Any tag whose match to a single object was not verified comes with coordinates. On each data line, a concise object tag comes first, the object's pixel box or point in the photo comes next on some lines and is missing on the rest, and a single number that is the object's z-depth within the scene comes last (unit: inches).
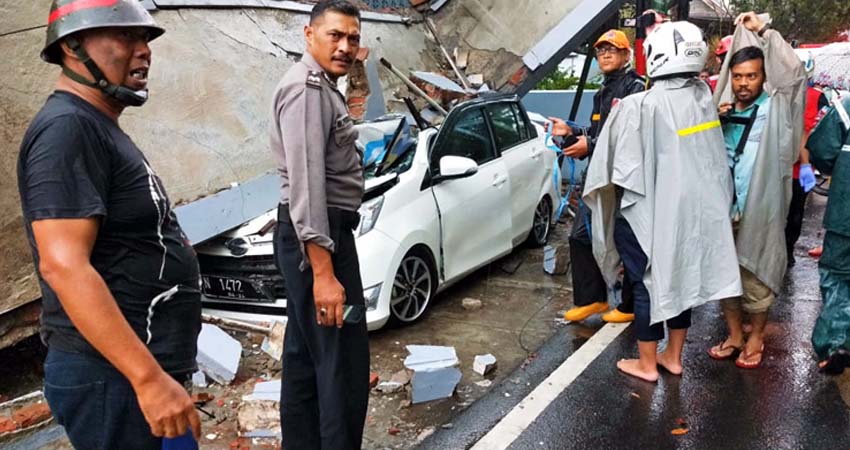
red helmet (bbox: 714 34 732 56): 193.0
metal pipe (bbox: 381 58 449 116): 269.9
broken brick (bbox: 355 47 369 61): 271.4
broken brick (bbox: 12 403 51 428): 151.0
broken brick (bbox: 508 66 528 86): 324.5
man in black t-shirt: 60.9
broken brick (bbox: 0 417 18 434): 148.1
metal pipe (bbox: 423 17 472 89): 334.0
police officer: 98.8
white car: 183.5
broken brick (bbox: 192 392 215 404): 155.2
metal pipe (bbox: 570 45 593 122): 354.0
